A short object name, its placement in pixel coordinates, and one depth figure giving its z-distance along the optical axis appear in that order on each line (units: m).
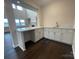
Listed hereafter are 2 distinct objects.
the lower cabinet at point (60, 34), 2.38
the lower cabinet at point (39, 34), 2.76
